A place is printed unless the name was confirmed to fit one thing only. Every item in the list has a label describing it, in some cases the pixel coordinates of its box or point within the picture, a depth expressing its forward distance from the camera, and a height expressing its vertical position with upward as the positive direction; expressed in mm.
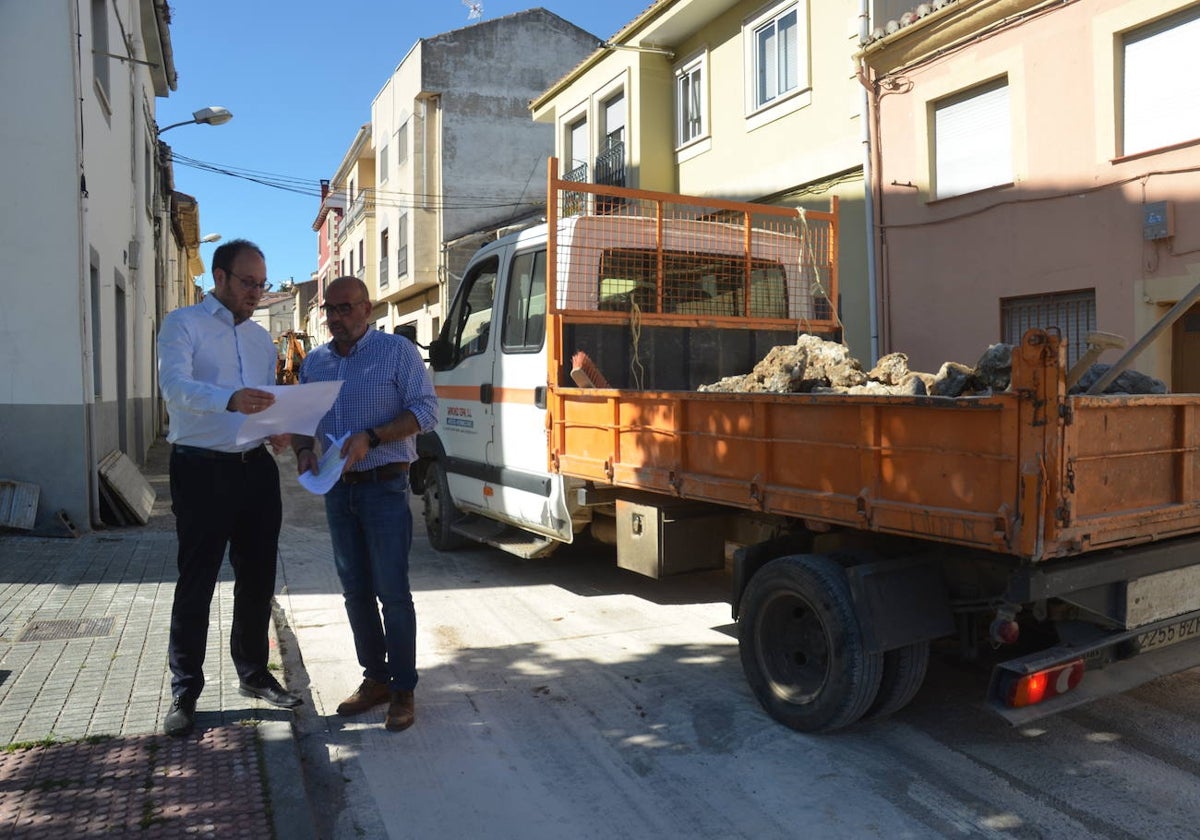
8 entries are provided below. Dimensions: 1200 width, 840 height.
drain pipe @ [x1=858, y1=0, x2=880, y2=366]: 11875 +2532
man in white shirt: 3740 -260
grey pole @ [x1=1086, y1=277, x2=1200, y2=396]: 3193 +163
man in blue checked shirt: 3973 -278
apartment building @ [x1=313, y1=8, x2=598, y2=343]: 25984 +7210
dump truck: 3158 -388
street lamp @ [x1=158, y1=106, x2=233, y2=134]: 14555 +4368
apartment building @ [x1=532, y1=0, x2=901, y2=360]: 12422 +4516
